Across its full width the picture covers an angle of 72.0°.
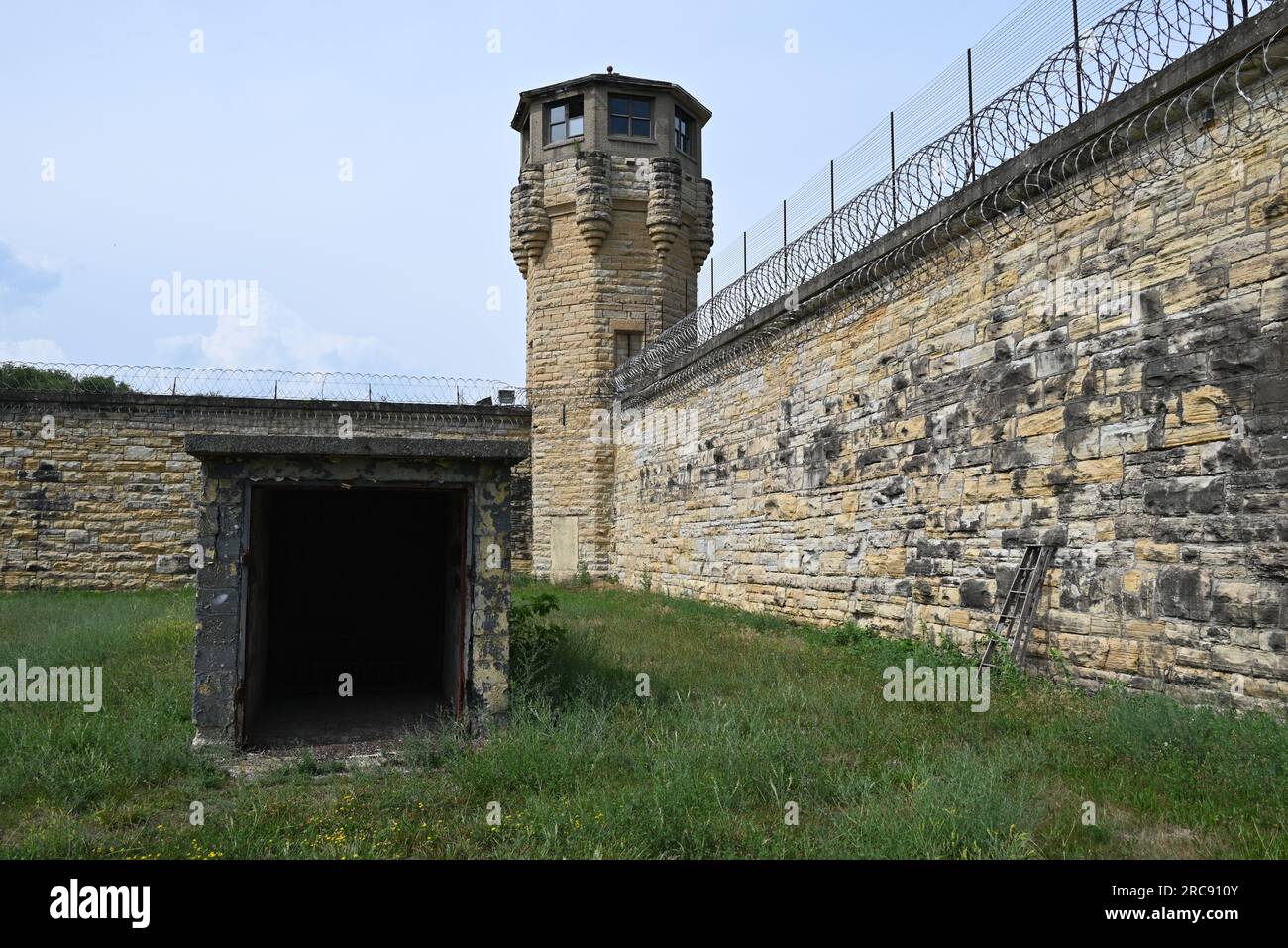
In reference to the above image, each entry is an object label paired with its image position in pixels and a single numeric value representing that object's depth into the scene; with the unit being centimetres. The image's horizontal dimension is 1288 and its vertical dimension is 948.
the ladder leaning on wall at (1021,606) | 777
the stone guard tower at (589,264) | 2052
